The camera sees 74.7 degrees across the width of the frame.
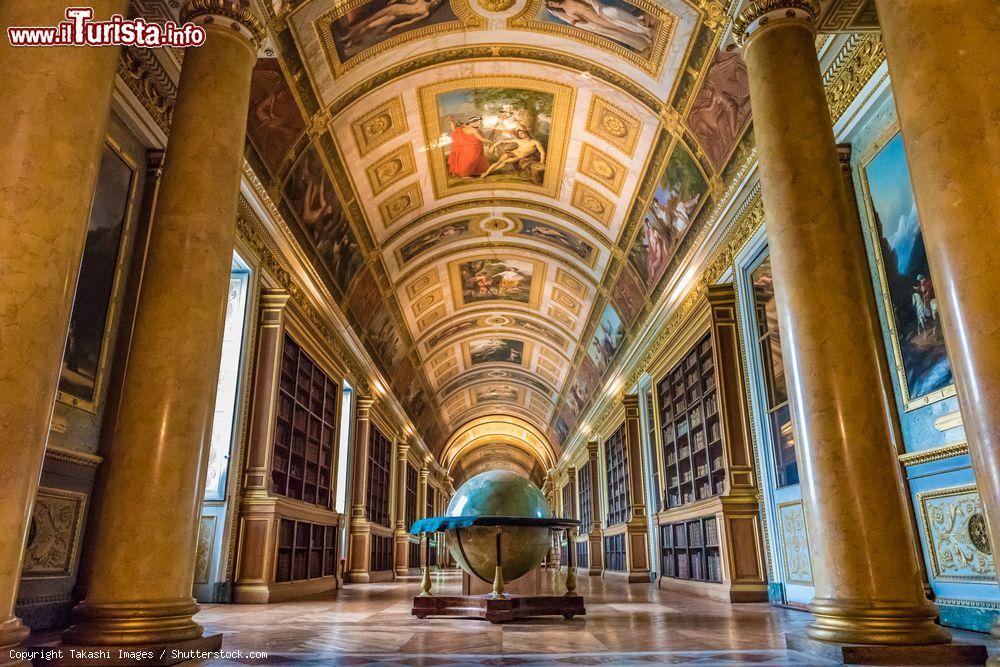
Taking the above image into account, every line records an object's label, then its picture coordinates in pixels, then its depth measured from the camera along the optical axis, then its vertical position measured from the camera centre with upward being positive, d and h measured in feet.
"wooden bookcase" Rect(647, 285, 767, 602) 33.65 +4.57
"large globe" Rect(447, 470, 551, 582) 24.80 +0.49
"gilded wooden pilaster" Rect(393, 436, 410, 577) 78.33 +2.54
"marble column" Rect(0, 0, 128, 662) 10.24 +5.23
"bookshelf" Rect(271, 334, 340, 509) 38.93 +7.34
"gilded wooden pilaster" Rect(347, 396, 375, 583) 56.29 +3.00
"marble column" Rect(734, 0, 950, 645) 13.82 +4.12
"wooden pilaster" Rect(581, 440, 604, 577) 77.00 +2.53
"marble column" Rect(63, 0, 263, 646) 12.93 +3.74
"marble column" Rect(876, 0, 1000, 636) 11.18 +6.39
